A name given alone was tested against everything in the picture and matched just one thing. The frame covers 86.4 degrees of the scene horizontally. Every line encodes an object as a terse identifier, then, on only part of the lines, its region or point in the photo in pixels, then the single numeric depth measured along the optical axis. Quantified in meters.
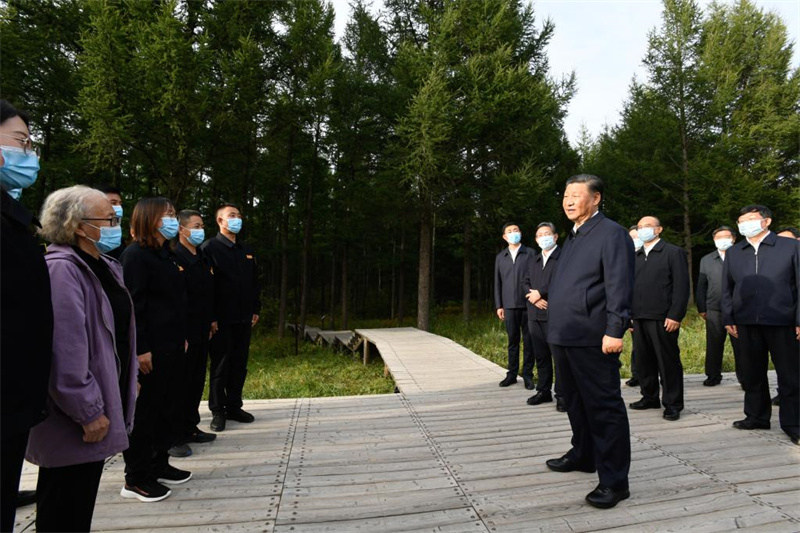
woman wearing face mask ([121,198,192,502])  2.82
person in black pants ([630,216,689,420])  4.48
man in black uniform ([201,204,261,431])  4.38
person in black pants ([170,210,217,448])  3.76
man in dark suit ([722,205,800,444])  3.89
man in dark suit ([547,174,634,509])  2.72
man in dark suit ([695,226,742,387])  6.00
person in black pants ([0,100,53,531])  1.42
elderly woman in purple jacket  1.75
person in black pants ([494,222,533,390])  5.79
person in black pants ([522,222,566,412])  5.03
